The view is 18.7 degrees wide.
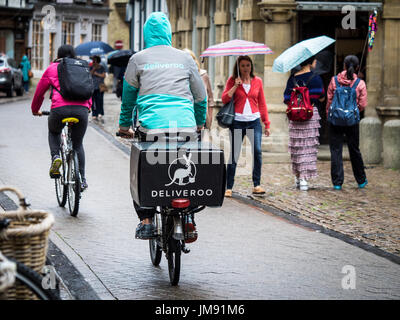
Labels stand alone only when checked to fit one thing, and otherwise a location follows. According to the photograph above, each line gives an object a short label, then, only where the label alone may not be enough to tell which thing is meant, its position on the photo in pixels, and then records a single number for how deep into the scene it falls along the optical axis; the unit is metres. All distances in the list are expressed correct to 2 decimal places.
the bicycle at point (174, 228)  8.40
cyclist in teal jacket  8.80
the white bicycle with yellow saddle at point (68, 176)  12.70
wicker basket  5.82
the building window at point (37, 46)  75.26
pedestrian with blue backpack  16.14
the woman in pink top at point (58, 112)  12.89
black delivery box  8.25
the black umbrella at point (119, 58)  32.99
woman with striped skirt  15.90
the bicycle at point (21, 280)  5.31
